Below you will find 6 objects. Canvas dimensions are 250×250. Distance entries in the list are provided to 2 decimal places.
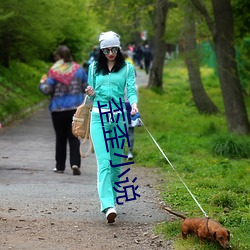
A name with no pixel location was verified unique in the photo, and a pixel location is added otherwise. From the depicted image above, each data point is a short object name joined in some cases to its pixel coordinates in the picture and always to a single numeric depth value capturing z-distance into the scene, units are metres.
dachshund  6.03
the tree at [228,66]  16.30
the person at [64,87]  11.18
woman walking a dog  7.55
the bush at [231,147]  13.55
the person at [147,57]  50.72
